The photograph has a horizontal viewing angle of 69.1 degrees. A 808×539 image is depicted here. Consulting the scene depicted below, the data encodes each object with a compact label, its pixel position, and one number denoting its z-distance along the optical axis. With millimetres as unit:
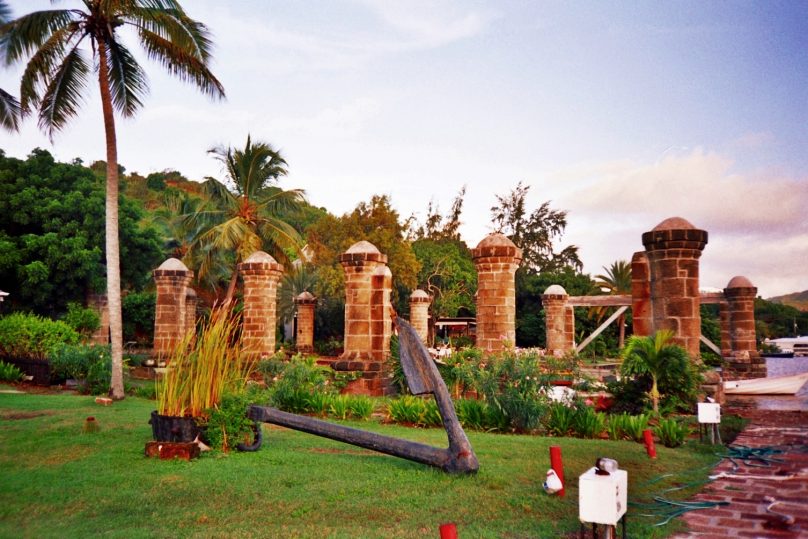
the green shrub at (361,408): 9555
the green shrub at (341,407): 9609
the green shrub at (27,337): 15633
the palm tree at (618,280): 36219
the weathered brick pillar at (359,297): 13117
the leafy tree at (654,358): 9047
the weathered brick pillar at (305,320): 27047
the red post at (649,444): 6449
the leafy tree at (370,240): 30391
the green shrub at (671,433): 7336
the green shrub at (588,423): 7895
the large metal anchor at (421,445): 5395
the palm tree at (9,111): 17422
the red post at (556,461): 4941
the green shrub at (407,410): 9180
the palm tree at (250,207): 24297
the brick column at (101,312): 25328
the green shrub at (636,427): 7522
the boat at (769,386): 12535
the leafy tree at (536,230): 41438
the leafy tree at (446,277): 34281
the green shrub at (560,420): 8211
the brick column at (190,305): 23145
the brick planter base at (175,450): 6211
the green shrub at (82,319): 21438
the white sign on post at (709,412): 6984
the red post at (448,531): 2510
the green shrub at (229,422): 6500
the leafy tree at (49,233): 22969
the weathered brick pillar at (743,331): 18281
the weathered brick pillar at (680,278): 10117
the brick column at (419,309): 26625
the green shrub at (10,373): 14070
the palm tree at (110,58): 12422
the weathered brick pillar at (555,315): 20953
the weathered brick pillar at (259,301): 15688
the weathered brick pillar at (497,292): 11992
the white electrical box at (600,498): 3295
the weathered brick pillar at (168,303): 17625
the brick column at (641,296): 12297
